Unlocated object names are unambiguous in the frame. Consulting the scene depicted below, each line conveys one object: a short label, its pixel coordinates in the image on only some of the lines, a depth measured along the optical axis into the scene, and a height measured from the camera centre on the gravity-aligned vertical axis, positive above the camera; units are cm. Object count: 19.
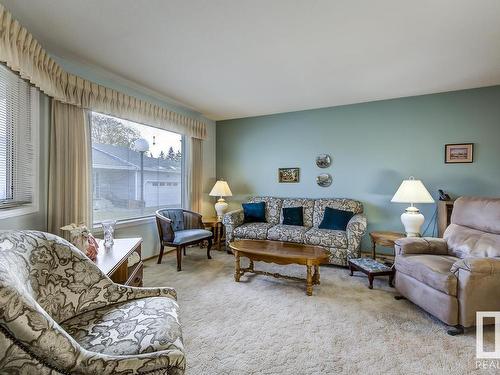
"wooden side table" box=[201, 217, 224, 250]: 436 -84
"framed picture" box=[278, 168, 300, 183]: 466 +12
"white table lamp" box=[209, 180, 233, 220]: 457 -26
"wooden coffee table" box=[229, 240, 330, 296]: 261 -81
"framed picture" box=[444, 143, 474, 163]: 353 +44
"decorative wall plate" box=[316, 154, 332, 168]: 440 +37
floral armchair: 80 -62
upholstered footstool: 276 -99
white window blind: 201 +33
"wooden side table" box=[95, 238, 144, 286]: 184 -63
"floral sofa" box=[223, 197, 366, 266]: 343 -75
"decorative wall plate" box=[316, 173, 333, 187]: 440 +4
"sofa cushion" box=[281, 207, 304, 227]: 421 -60
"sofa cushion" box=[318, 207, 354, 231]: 378 -58
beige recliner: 191 -73
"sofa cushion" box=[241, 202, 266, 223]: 443 -58
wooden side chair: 340 -78
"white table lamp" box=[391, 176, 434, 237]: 314 -22
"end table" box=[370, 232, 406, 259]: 325 -74
